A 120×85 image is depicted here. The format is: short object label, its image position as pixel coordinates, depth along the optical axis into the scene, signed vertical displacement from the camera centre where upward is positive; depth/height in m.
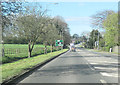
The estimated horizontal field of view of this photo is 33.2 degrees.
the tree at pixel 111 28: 49.06 +3.64
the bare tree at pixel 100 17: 62.83 +7.83
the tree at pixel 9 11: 10.91 +1.83
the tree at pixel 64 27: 92.22 +7.57
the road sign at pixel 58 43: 47.56 +0.04
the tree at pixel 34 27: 24.50 +2.02
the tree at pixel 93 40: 122.28 +1.88
